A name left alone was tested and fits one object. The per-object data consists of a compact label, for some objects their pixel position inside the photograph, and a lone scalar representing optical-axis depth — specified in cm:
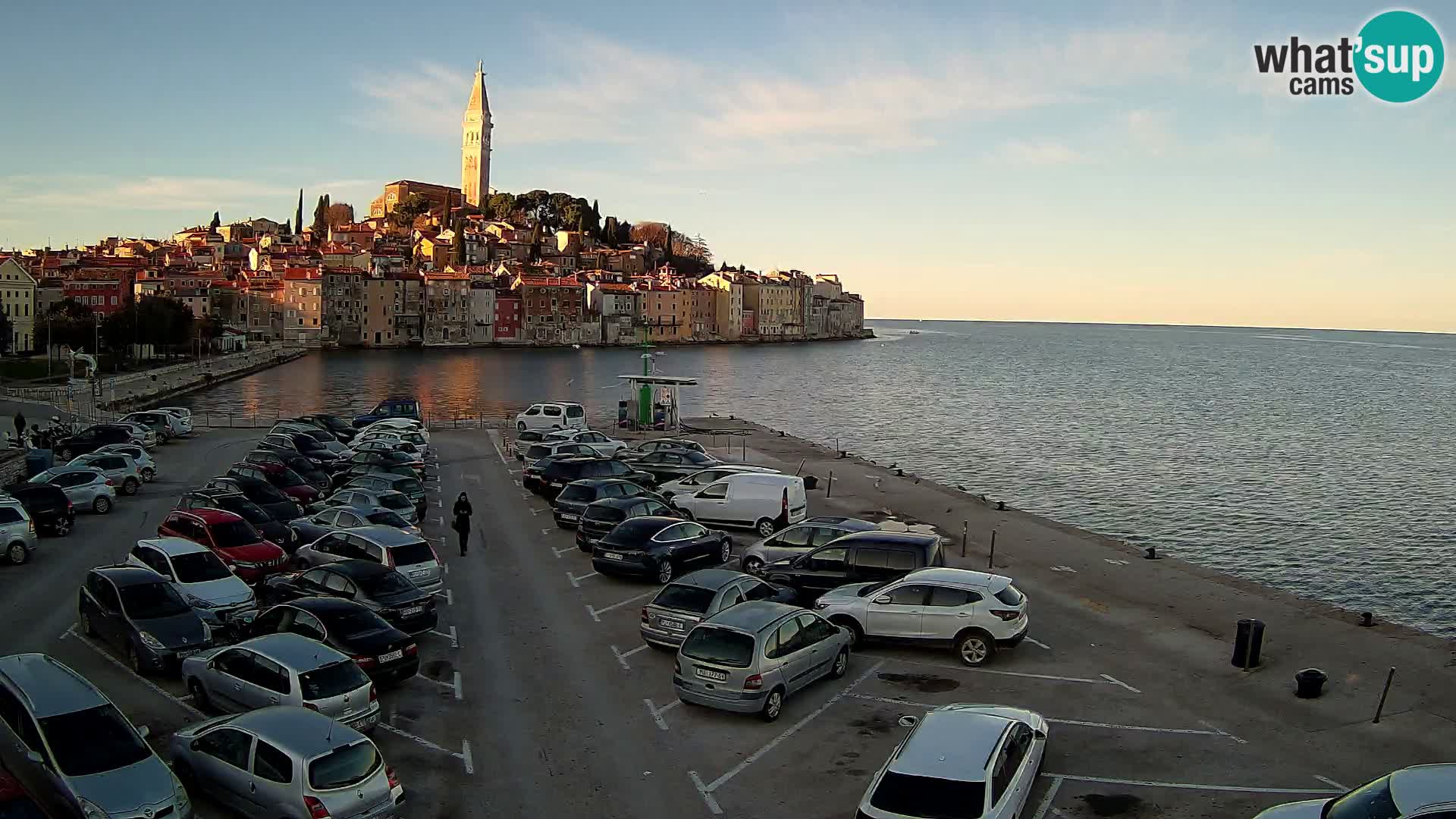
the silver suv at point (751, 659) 1177
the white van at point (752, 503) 2264
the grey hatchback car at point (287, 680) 1073
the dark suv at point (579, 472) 2600
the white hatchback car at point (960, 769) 841
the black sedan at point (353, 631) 1247
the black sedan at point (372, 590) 1448
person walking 2028
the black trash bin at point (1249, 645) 1436
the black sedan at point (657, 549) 1806
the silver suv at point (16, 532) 1839
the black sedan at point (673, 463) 2847
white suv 1402
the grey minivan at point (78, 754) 856
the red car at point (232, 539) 1730
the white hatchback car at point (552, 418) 4094
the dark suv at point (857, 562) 1650
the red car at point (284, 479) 2502
